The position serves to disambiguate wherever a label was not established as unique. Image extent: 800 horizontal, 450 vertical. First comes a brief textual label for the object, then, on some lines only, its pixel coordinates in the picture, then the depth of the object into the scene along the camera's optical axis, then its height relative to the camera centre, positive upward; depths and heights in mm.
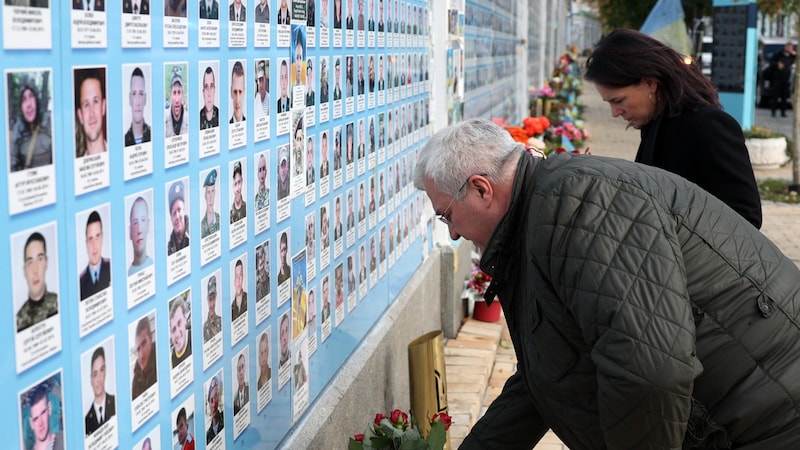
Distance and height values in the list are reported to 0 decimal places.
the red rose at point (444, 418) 3688 -1227
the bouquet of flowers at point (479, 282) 7289 -1505
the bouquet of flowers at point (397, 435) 3455 -1199
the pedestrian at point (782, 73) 28844 -531
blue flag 12273 +298
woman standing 3729 -197
